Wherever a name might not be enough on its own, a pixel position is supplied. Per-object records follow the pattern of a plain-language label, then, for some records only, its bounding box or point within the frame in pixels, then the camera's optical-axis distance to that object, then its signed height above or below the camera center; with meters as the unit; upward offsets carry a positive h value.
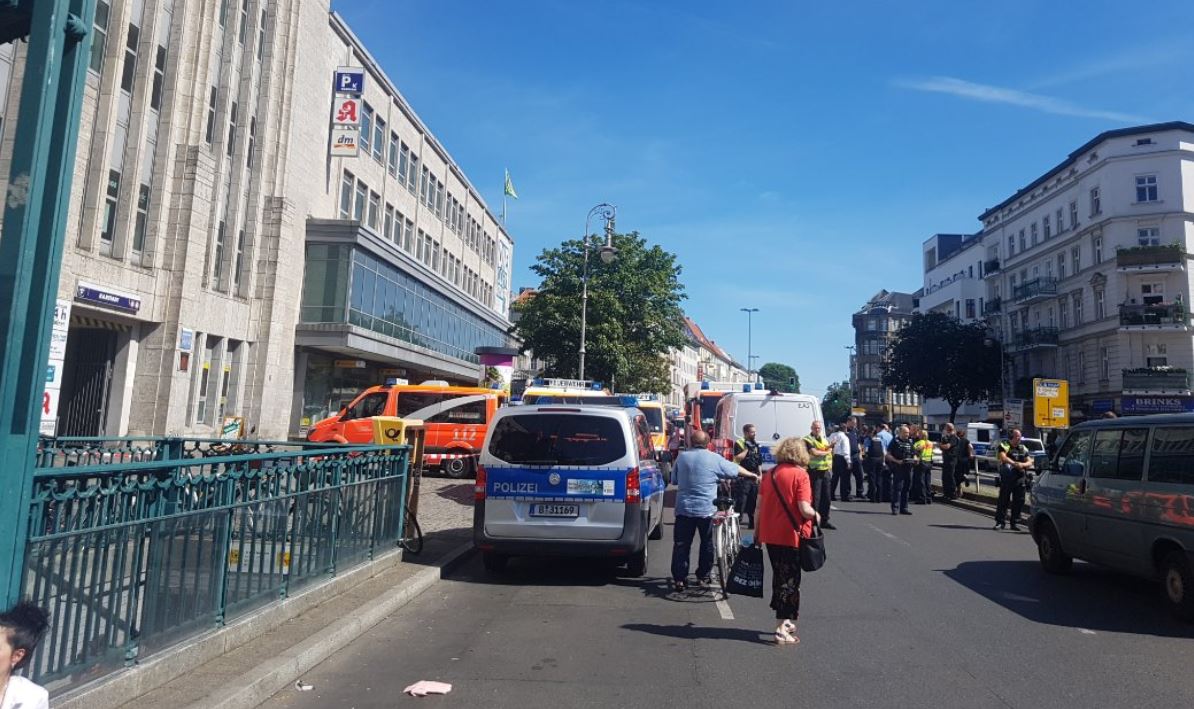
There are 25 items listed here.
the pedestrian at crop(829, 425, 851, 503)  18.02 -0.26
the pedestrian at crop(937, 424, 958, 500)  18.97 -0.21
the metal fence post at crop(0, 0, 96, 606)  3.58 +0.80
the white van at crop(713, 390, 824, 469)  16.41 +0.65
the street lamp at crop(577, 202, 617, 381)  34.19 +7.79
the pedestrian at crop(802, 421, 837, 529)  13.14 -0.36
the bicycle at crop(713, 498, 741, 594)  8.56 -0.99
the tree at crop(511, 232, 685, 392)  39.06 +6.35
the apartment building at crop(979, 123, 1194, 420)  43.28 +10.44
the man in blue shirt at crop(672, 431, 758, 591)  8.30 -0.51
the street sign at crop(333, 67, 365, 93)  31.83 +13.83
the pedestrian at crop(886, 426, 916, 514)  16.06 -0.34
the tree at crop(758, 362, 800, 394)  167.12 +15.85
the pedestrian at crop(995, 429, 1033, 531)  13.67 -0.30
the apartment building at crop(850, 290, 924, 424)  114.94 +16.34
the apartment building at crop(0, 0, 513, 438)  20.59 +6.20
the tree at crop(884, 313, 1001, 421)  57.50 +6.60
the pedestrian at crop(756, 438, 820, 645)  6.62 -0.63
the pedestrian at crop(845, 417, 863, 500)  19.02 -0.12
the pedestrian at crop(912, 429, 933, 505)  18.34 -0.43
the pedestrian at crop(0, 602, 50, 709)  2.74 -0.78
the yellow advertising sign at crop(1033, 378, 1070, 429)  21.67 +1.40
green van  7.50 -0.45
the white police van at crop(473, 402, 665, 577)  8.80 -0.50
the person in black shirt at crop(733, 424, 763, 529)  12.79 -0.40
